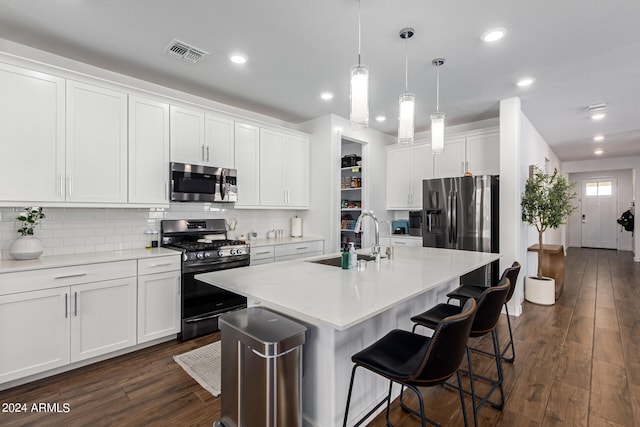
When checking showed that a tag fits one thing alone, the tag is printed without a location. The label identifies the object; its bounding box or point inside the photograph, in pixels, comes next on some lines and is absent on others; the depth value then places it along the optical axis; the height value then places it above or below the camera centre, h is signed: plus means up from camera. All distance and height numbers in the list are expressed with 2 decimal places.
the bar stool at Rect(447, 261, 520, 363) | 2.31 -0.64
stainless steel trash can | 1.53 -0.80
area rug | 2.36 -1.26
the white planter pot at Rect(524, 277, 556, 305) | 4.33 -1.07
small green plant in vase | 2.54 -0.20
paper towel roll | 4.82 -0.19
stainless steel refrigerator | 4.07 -0.03
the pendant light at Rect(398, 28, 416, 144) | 2.32 +0.74
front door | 9.45 +0.03
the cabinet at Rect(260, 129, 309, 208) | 4.29 +0.65
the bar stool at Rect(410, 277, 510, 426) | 1.80 -0.69
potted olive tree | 4.13 +0.05
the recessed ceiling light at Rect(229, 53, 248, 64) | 2.86 +1.45
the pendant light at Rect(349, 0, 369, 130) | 1.95 +0.75
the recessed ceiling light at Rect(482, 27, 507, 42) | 2.43 +1.42
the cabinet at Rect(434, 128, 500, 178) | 4.42 +0.87
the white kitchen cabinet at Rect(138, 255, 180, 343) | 2.91 -0.79
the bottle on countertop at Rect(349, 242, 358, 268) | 2.34 -0.33
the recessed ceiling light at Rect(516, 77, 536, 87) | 3.33 +1.43
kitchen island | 1.44 -0.41
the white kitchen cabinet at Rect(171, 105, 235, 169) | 3.40 +0.88
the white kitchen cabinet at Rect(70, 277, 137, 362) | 2.55 -0.87
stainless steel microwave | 3.36 +0.36
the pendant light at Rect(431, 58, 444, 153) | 2.75 +0.72
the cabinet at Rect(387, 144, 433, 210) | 5.14 +0.69
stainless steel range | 3.18 -0.53
